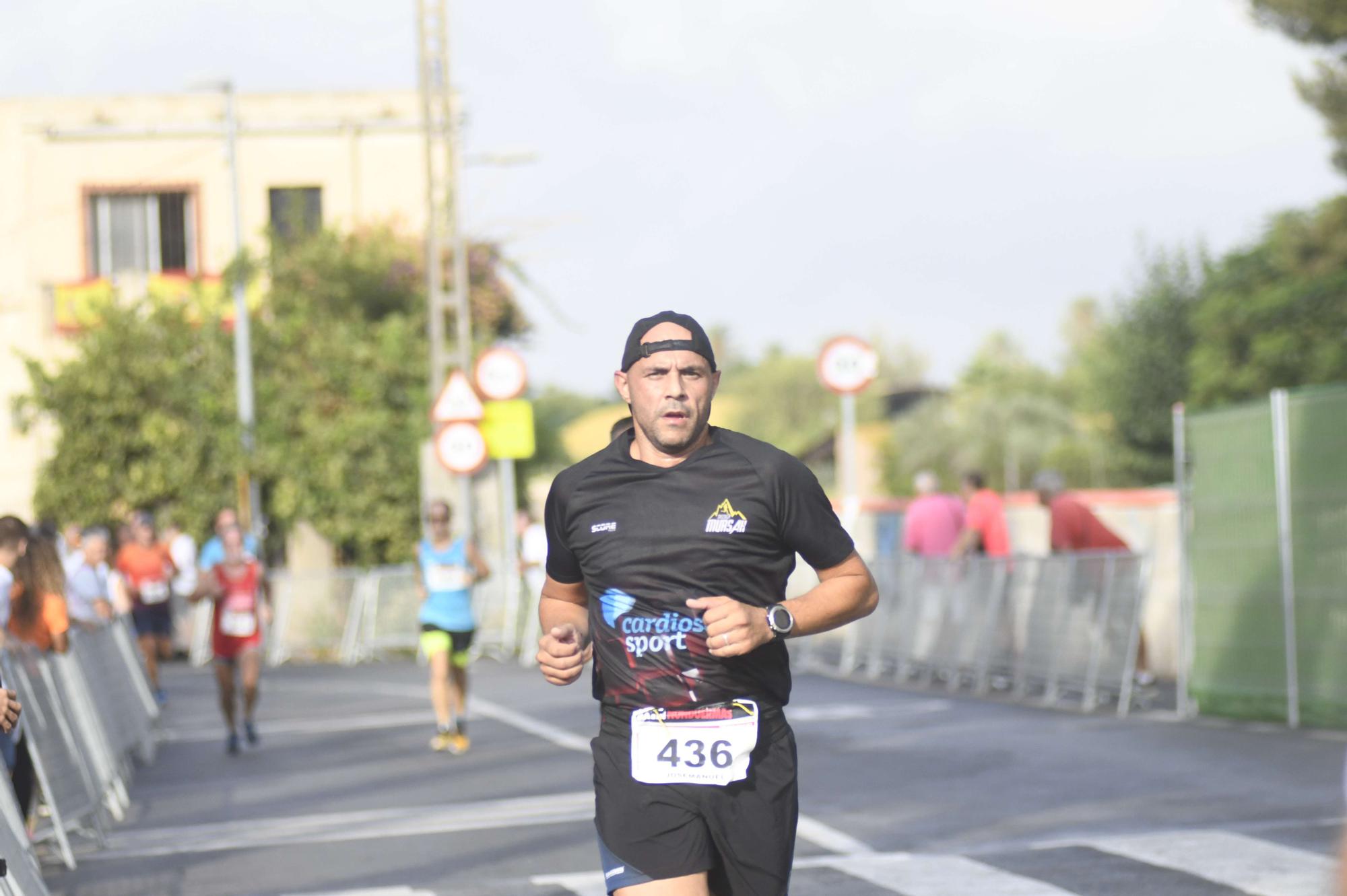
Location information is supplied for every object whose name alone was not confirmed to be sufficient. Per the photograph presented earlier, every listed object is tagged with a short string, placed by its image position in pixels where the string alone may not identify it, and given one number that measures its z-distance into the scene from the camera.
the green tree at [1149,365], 72.00
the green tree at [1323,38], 34.47
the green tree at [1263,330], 52.59
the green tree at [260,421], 34.81
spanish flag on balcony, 35.53
